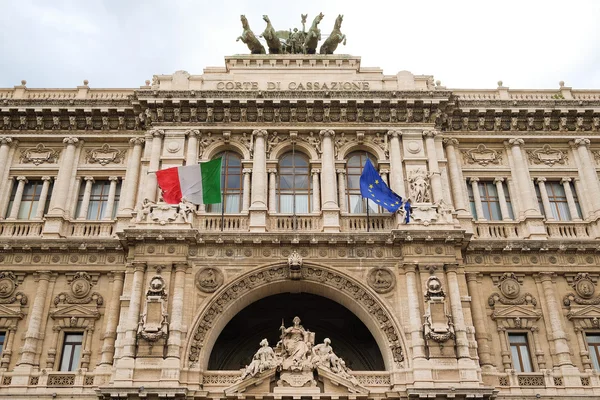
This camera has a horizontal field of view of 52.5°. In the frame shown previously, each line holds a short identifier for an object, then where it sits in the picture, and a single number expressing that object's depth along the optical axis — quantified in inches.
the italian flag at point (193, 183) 917.2
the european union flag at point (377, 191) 914.1
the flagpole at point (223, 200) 924.6
